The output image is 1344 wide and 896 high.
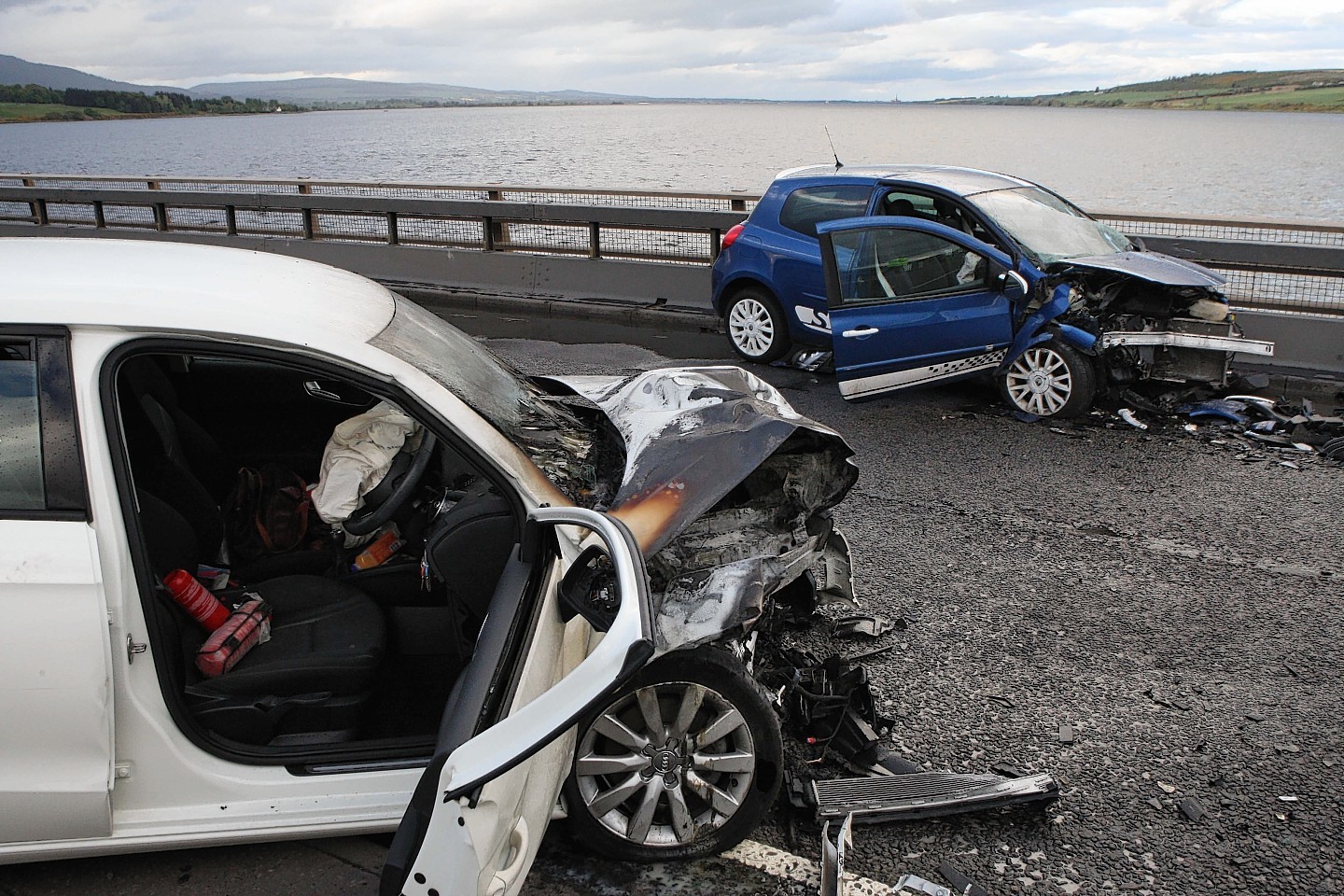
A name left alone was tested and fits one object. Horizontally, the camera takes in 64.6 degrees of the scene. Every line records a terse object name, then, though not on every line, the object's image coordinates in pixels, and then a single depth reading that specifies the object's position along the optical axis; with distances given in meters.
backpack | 4.04
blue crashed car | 7.74
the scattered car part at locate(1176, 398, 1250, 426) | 7.55
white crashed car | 2.63
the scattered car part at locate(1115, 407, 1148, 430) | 7.62
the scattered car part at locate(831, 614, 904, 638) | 4.62
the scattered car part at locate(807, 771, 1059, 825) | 3.38
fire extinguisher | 3.31
